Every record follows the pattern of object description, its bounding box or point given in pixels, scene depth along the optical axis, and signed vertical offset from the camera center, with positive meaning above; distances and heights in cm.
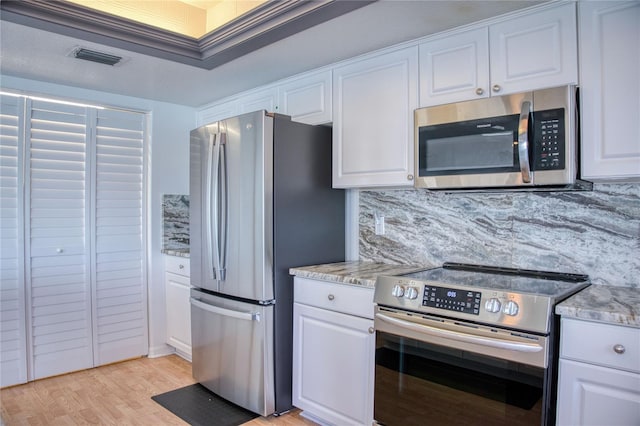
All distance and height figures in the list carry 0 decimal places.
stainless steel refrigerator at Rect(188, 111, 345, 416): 243 -17
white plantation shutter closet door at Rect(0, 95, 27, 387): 294 -26
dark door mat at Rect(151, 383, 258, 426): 247 -121
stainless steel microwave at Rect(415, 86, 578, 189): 174 +31
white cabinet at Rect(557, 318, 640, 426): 139 -56
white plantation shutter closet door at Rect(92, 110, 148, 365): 335 -22
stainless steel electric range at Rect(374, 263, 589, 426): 155 -55
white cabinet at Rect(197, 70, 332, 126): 274 +80
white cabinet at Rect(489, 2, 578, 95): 180 +71
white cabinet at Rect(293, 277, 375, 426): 212 -75
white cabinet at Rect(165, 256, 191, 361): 334 -75
